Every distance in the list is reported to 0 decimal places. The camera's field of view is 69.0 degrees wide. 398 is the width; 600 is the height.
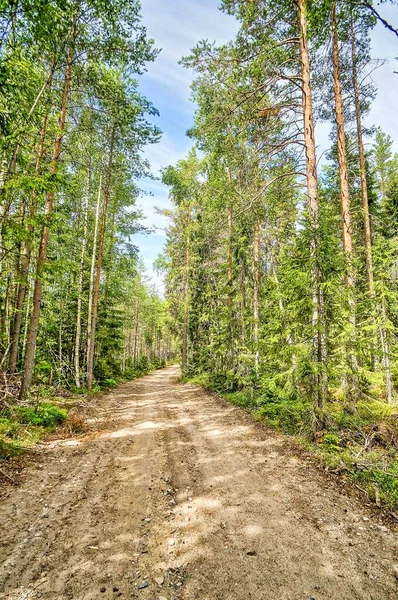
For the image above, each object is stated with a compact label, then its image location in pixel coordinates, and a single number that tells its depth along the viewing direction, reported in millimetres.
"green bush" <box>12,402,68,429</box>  8188
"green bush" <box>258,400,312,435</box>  7711
